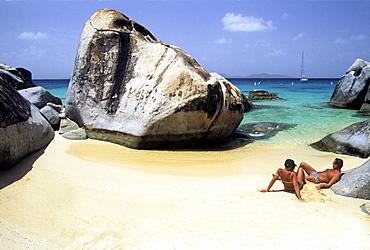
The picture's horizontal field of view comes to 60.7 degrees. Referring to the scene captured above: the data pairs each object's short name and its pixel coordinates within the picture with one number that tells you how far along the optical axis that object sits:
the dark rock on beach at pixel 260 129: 9.49
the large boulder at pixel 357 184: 4.08
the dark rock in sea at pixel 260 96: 24.01
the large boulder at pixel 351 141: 6.90
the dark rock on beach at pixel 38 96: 9.96
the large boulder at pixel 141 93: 6.77
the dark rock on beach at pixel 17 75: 14.57
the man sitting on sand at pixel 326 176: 4.59
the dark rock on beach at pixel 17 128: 4.71
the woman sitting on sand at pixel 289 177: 4.41
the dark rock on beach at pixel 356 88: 16.80
